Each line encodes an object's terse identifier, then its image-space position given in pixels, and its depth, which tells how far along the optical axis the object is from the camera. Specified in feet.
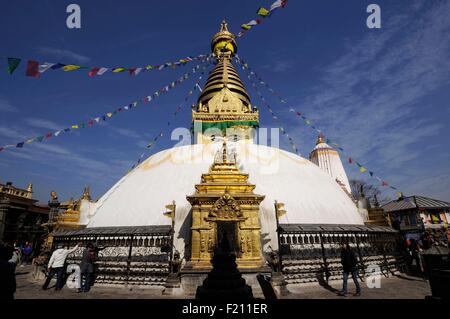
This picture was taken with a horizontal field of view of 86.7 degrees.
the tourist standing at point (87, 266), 23.07
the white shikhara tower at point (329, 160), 79.15
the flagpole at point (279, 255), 23.11
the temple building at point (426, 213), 82.11
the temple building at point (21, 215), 66.69
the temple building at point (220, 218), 23.94
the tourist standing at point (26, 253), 47.95
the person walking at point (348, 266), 20.81
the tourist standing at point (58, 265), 23.76
